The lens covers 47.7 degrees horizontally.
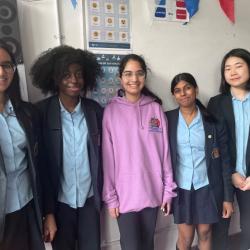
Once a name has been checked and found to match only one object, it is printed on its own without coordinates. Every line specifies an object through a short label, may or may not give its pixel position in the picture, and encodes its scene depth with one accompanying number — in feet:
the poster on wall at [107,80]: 5.74
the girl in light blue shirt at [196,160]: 5.44
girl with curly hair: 4.53
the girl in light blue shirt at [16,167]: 3.73
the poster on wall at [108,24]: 5.55
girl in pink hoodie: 4.98
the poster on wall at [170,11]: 6.09
